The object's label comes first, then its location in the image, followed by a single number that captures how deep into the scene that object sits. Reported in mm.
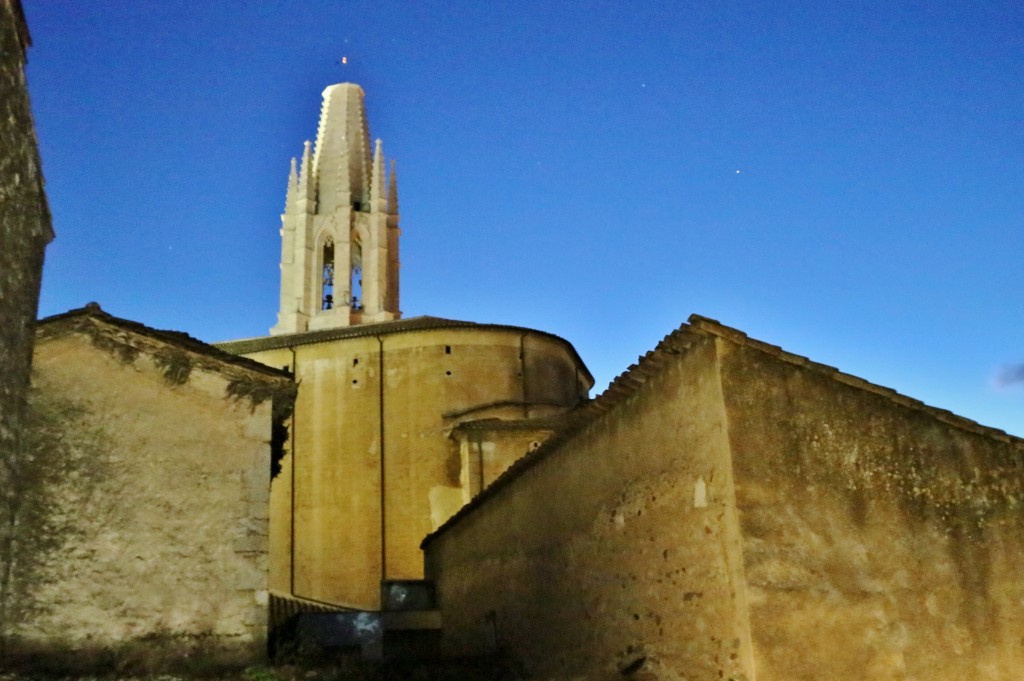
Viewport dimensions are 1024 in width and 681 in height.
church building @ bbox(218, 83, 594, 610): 30578
